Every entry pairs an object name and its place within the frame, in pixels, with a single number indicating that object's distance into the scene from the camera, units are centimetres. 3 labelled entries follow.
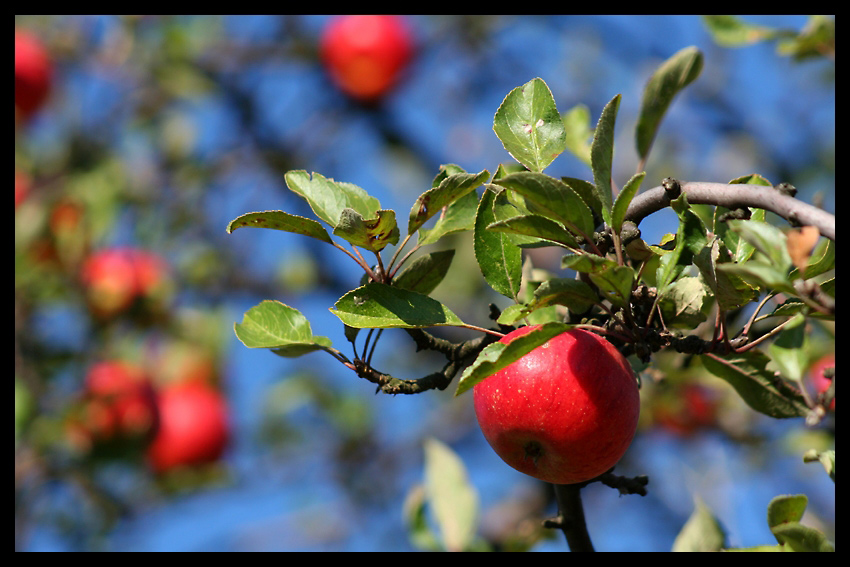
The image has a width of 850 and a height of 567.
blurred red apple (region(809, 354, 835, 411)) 253
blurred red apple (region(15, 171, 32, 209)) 545
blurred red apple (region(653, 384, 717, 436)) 426
